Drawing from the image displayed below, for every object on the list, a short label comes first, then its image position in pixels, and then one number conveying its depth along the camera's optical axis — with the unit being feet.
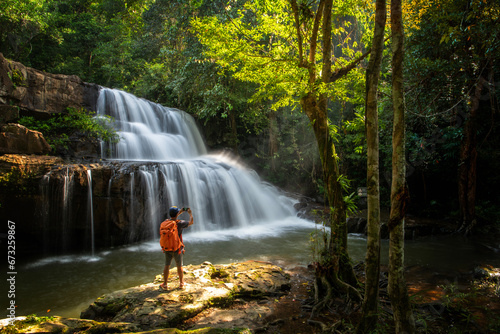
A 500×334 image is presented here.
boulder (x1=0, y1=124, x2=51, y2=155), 26.54
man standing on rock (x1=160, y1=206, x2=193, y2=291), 15.37
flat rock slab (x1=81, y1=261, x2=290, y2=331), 12.60
